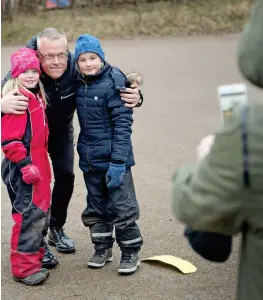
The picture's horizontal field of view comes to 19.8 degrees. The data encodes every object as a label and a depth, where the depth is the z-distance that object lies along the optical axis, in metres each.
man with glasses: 4.60
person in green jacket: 1.57
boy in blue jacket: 4.60
